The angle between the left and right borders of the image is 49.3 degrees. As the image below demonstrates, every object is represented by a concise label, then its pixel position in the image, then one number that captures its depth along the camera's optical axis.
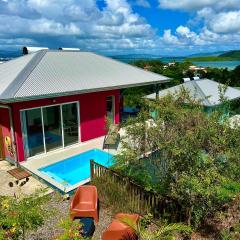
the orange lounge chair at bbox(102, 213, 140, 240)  7.23
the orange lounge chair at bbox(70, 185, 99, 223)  8.53
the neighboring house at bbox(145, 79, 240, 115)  22.35
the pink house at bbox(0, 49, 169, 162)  12.79
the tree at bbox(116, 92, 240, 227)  6.55
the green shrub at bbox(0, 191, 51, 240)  5.43
